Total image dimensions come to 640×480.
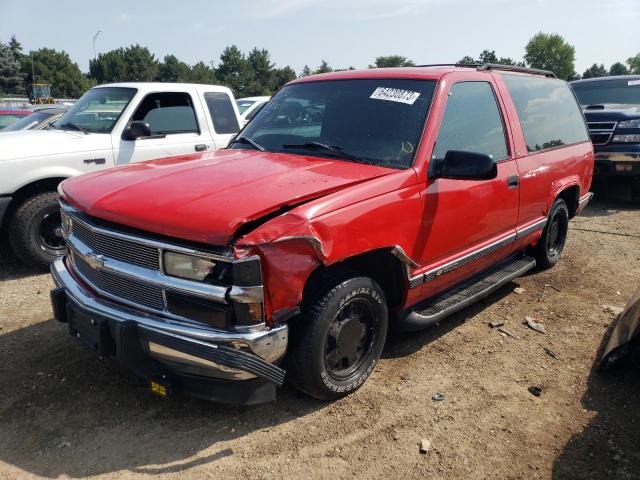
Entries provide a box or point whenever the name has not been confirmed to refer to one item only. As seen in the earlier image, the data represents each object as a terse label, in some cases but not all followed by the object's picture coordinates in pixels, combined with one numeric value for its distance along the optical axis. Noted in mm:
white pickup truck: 5105
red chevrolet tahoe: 2441
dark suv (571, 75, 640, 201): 8281
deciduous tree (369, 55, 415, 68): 87425
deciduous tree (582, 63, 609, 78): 89906
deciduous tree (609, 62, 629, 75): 102625
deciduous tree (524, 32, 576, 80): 94375
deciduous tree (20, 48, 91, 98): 74244
